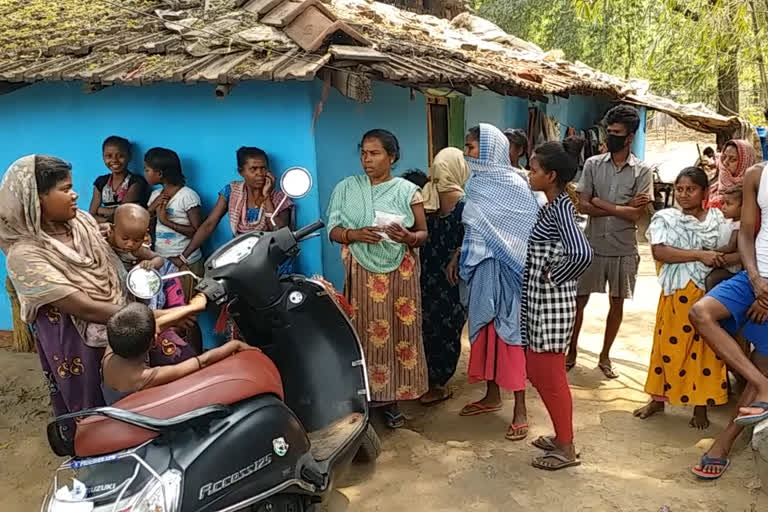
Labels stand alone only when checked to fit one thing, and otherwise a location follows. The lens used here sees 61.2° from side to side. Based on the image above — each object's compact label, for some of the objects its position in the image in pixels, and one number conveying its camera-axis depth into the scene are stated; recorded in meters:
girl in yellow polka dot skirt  3.69
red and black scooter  2.14
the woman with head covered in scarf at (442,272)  4.18
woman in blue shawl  3.82
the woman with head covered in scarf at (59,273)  2.69
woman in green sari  3.72
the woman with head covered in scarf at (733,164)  3.77
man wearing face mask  4.43
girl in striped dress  3.24
